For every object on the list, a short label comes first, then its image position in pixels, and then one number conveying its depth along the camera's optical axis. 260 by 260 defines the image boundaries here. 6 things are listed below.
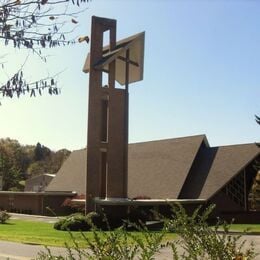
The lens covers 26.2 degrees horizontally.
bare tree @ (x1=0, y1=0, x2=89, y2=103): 5.02
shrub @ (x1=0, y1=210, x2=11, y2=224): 40.25
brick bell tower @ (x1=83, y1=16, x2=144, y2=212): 38.31
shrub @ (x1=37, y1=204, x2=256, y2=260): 5.23
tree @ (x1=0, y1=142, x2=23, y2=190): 87.75
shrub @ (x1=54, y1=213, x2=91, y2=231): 31.66
